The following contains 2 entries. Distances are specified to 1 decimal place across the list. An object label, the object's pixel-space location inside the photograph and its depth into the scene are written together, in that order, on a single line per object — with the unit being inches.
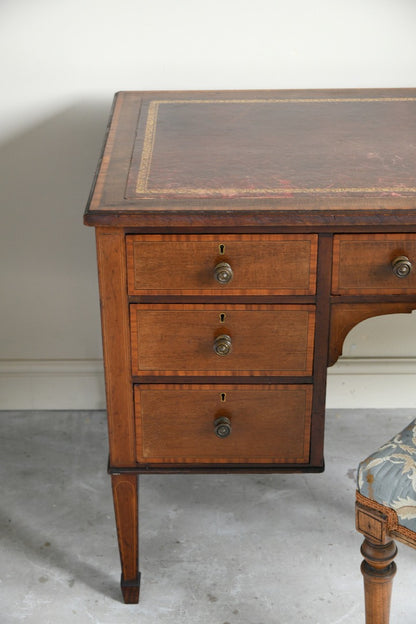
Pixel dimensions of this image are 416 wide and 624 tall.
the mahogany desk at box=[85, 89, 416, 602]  93.7
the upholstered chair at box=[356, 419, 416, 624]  91.4
